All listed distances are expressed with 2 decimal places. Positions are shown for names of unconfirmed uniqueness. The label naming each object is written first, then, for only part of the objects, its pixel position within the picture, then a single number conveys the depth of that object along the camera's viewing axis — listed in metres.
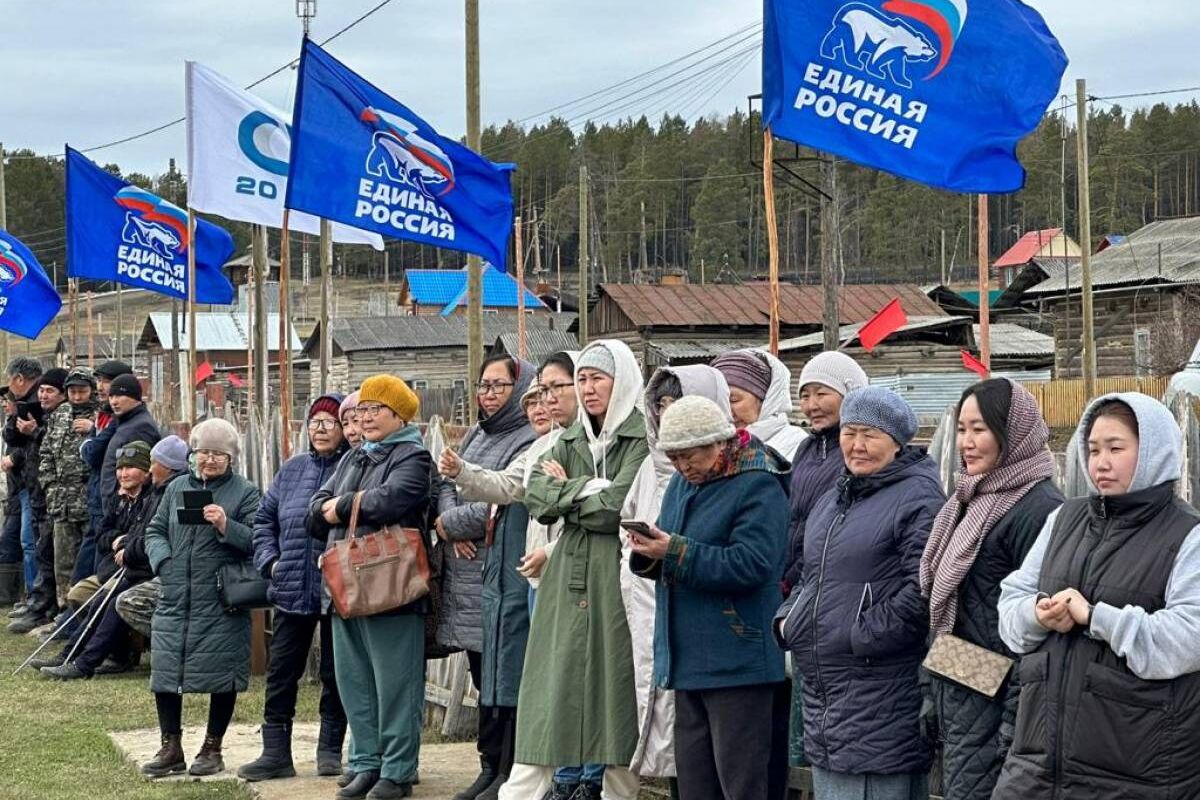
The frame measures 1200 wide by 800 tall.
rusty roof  46.16
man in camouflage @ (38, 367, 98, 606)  13.91
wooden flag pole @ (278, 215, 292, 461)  12.54
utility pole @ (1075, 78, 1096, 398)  24.50
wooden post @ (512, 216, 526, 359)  28.28
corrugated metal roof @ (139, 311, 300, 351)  67.62
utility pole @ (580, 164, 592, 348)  36.28
